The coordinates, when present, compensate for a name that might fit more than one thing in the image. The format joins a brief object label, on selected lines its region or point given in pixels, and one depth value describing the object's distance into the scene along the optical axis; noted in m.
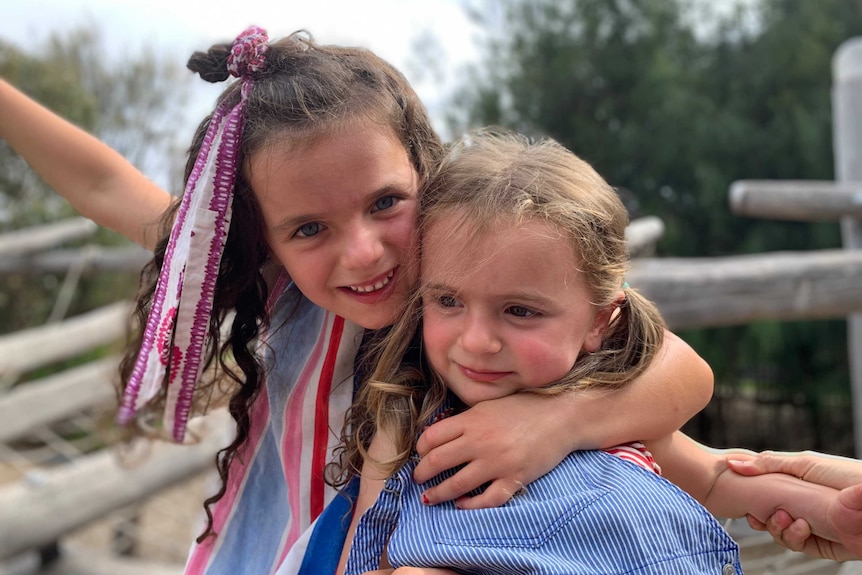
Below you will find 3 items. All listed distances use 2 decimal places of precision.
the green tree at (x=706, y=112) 6.31
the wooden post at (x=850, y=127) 3.51
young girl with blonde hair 0.83
